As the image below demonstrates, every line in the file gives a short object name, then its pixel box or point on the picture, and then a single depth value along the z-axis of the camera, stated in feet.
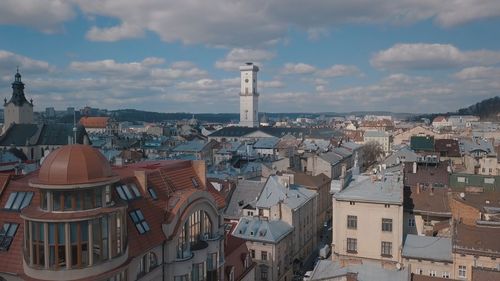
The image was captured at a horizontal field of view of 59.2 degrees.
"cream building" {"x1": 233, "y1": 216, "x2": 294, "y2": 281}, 152.05
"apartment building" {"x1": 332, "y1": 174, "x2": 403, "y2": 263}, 140.60
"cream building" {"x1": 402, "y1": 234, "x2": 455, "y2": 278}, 123.44
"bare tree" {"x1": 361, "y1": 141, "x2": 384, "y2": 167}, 460.26
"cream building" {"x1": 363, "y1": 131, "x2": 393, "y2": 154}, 549.95
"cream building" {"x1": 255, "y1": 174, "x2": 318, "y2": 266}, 171.63
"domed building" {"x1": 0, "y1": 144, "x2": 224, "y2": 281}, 71.72
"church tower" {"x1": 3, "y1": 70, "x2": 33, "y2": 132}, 416.05
